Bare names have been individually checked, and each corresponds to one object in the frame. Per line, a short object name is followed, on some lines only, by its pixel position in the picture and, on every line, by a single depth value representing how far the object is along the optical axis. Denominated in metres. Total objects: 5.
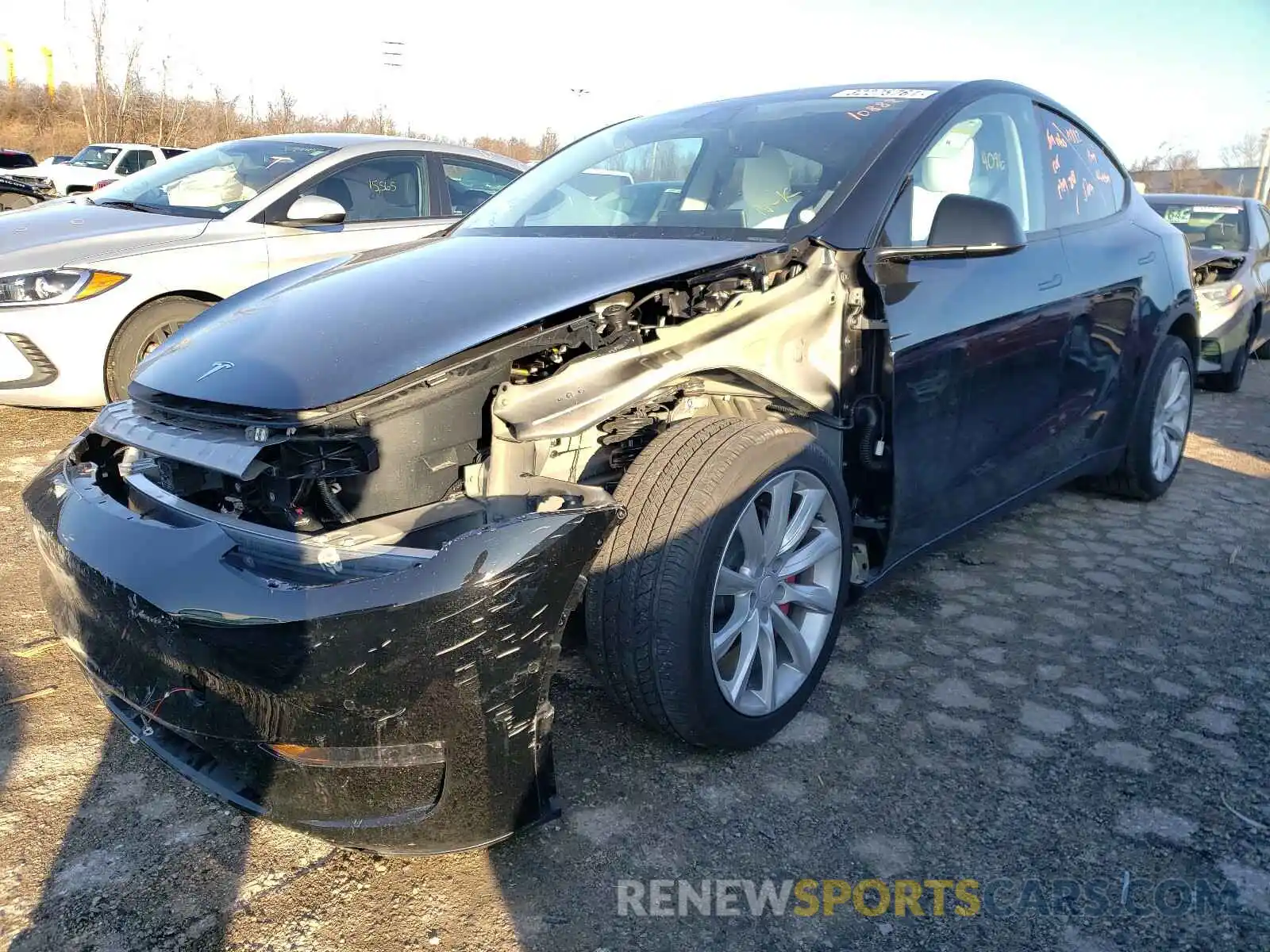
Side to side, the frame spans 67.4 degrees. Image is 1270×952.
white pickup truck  17.42
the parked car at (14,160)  20.25
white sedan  4.31
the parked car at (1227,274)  6.75
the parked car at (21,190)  10.09
